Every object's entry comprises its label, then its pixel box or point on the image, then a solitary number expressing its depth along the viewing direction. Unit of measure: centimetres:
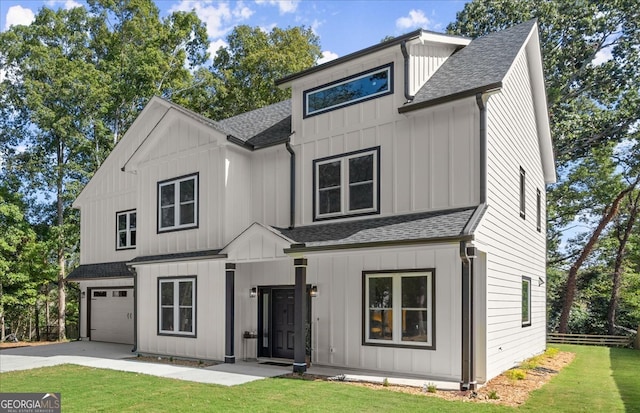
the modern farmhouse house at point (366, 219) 998
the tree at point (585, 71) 2264
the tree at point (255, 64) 2936
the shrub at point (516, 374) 1002
